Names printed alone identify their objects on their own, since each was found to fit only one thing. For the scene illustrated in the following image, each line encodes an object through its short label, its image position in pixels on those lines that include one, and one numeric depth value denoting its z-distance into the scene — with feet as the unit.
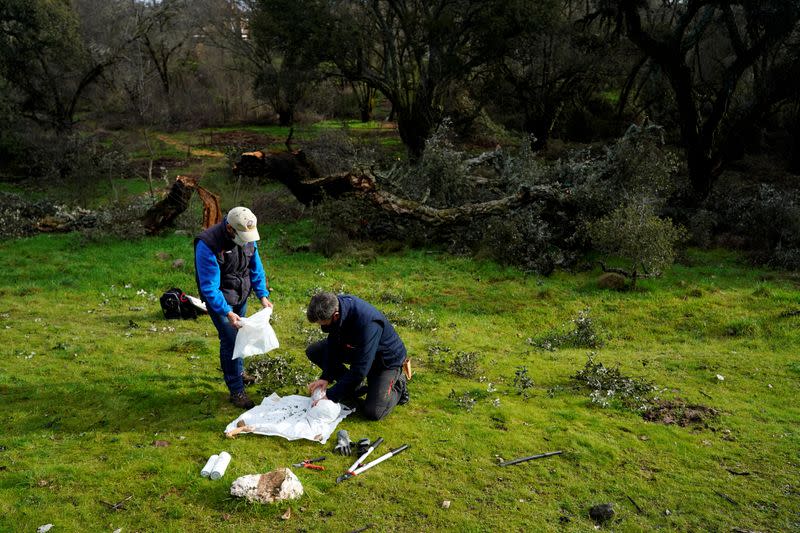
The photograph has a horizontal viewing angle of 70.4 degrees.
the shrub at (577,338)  30.40
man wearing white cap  19.30
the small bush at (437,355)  26.78
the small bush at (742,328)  30.94
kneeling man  18.02
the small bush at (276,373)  22.94
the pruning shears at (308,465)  17.26
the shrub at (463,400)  21.79
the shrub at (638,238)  35.65
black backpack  32.27
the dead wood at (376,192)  45.06
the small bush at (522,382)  24.00
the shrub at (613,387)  22.84
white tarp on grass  18.79
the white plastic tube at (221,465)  16.28
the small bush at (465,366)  25.63
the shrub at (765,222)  41.75
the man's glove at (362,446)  18.22
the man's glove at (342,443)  18.10
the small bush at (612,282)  37.19
